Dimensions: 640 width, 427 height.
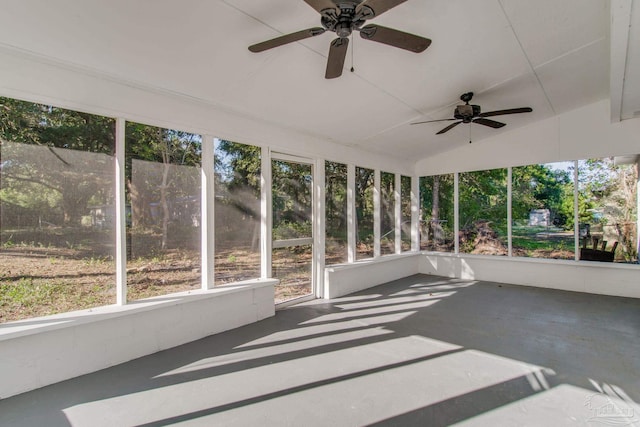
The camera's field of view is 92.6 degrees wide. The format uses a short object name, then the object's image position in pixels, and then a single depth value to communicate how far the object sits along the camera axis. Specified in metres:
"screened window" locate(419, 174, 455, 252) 6.81
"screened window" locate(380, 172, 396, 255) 6.32
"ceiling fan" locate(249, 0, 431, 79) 1.78
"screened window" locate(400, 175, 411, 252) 6.90
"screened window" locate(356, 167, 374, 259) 5.80
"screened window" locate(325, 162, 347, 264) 5.21
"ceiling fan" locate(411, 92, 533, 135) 3.80
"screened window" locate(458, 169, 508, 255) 6.19
